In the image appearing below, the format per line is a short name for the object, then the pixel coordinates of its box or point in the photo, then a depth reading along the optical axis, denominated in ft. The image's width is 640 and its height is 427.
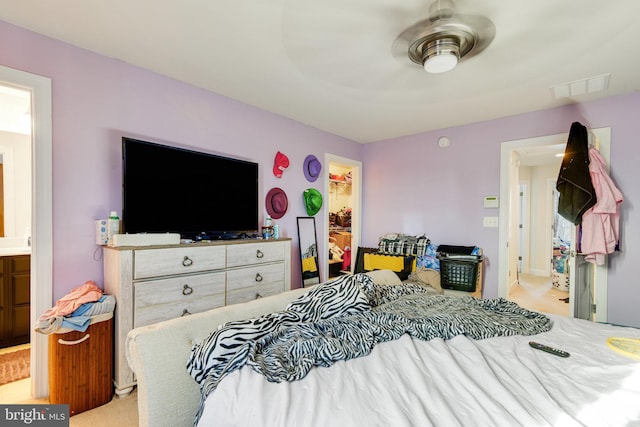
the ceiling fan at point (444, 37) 5.09
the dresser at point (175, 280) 6.26
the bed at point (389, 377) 2.75
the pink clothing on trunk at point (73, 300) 5.80
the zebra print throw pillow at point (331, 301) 4.69
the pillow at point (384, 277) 7.23
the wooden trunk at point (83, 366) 5.76
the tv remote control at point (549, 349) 3.94
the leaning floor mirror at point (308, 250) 11.93
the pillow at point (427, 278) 11.29
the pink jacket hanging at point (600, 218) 8.43
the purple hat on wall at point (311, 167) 12.25
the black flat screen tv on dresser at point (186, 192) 7.04
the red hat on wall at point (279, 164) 10.98
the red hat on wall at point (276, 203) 10.78
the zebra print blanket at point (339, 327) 3.45
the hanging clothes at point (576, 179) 8.50
